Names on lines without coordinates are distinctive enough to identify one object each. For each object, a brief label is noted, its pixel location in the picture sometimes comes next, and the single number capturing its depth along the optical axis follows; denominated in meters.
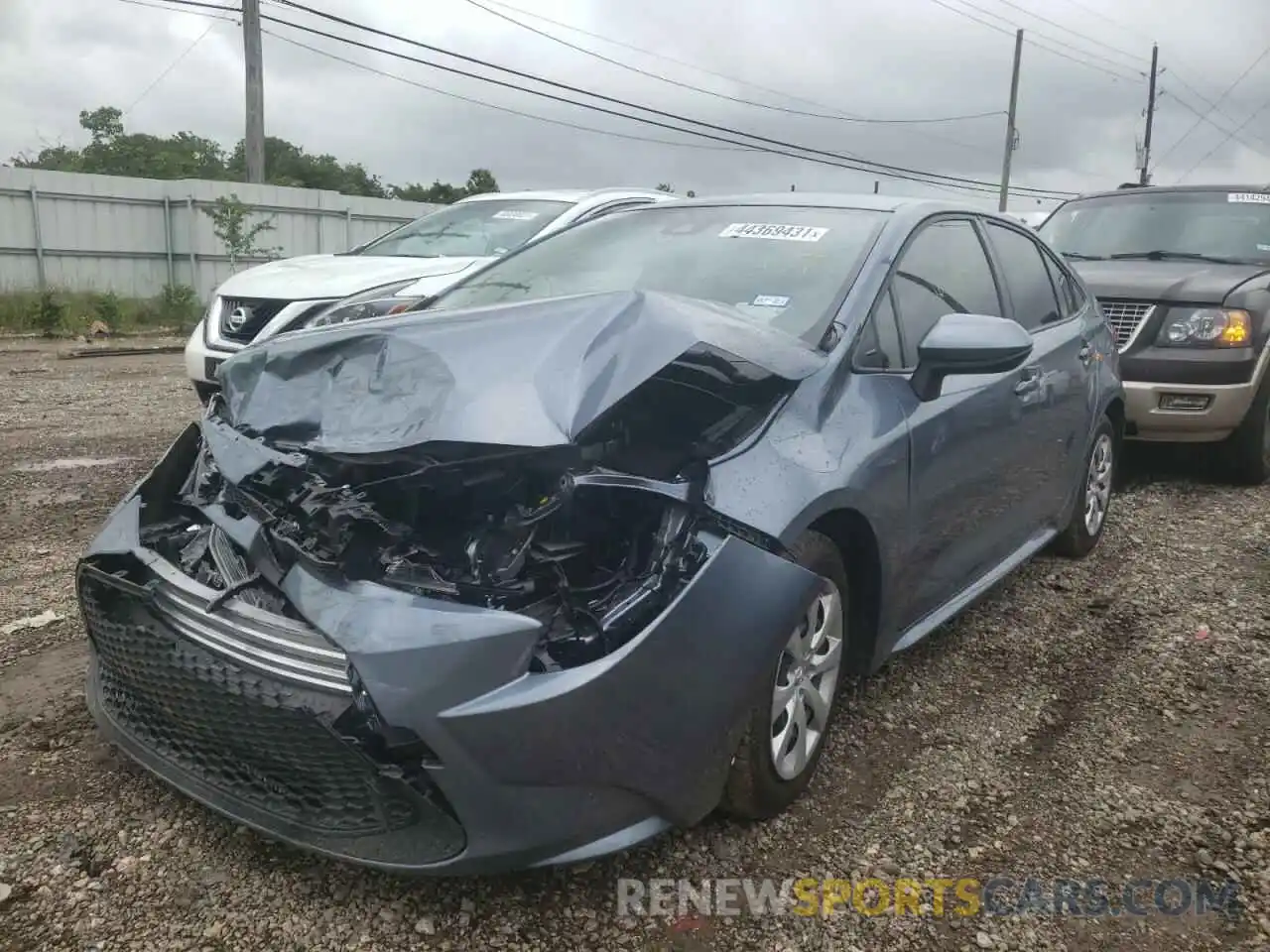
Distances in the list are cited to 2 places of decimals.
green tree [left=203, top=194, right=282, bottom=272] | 17.14
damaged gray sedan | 2.10
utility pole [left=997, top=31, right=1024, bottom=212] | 37.12
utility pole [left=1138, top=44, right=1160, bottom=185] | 42.06
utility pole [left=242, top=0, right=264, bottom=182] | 17.97
